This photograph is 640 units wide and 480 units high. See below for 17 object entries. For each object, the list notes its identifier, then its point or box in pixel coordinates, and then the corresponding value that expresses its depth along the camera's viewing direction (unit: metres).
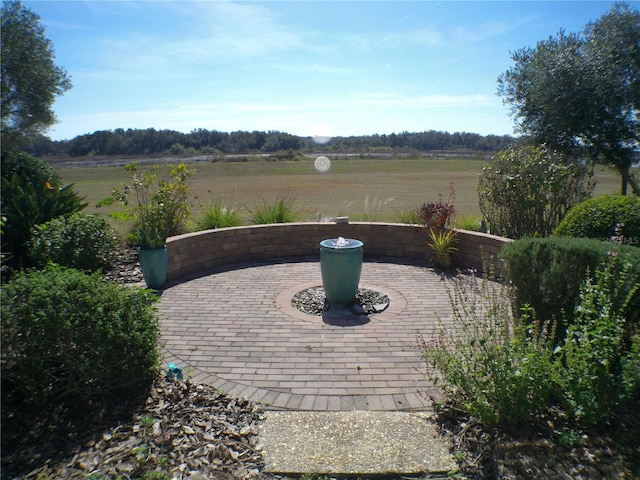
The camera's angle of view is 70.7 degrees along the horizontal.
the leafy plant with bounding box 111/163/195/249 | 6.99
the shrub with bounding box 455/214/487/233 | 9.35
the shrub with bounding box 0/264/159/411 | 2.95
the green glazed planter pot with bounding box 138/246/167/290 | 6.86
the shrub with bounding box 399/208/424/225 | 9.00
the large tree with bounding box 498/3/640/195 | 9.93
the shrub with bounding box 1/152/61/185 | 9.16
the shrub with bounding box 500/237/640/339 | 3.85
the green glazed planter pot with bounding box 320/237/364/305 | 5.91
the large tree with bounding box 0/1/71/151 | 13.32
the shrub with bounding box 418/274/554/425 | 2.85
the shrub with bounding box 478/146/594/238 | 8.34
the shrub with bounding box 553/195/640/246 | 5.49
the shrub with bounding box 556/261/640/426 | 2.78
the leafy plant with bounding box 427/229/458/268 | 7.95
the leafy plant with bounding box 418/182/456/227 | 8.30
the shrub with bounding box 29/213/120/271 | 6.82
